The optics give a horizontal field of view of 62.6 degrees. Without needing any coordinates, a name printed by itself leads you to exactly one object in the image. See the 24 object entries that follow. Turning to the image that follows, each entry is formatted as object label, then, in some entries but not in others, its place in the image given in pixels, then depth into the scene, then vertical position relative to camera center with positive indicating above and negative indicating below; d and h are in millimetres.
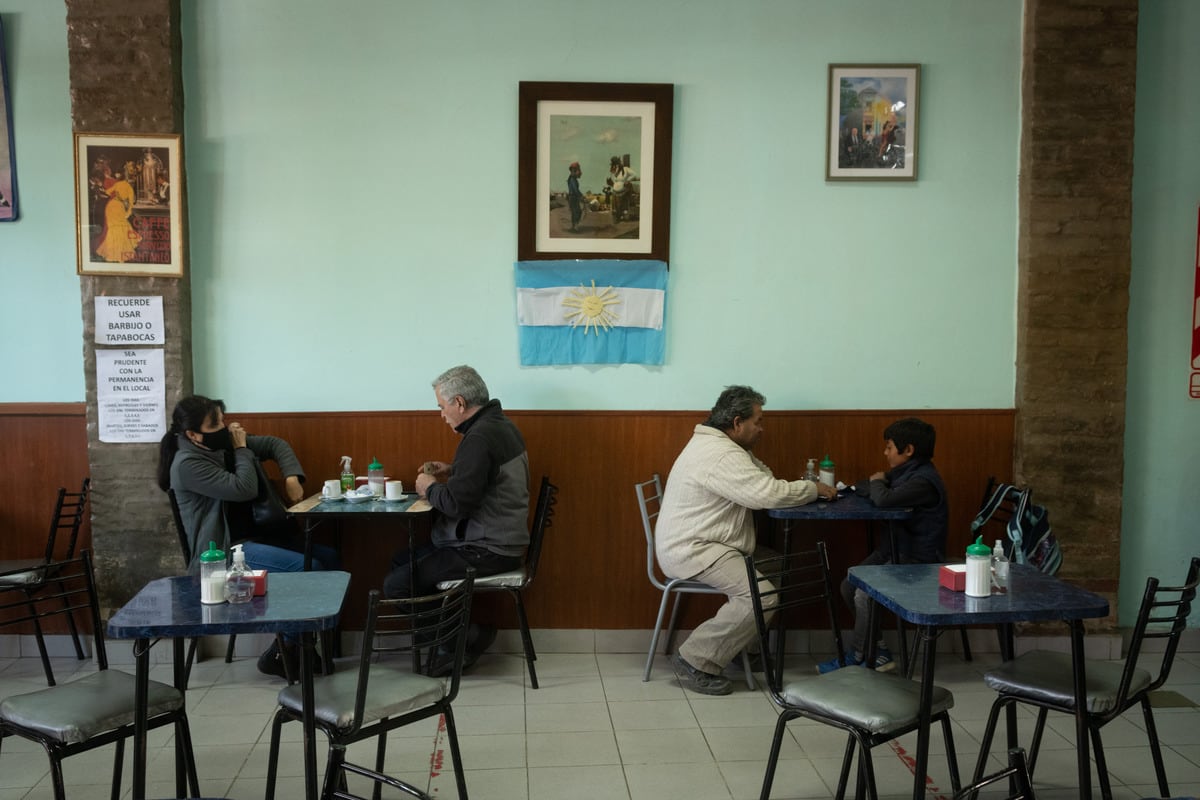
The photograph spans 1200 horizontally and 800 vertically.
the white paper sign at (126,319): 4652 -30
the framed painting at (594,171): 4787 +712
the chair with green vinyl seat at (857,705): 2830 -1137
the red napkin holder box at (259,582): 3023 -822
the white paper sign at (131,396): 4680 -394
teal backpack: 4383 -964
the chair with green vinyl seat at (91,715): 2752 -1149
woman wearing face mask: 4301 -741
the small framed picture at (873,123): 4824 +962
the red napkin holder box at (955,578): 3088 -809
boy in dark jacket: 4344 -781
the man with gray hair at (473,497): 4348 -808
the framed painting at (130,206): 4598 +501
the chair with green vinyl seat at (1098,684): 3000 -1131
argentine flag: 4863 +41
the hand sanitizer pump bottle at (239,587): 2967 -819
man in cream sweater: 4293 -880
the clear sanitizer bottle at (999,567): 3170 -805
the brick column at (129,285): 4539 +130
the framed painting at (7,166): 4754 +704
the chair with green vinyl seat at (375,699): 2818 -1133
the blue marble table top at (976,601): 2865 -849
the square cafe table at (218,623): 2729 -864
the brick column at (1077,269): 4715 +251
